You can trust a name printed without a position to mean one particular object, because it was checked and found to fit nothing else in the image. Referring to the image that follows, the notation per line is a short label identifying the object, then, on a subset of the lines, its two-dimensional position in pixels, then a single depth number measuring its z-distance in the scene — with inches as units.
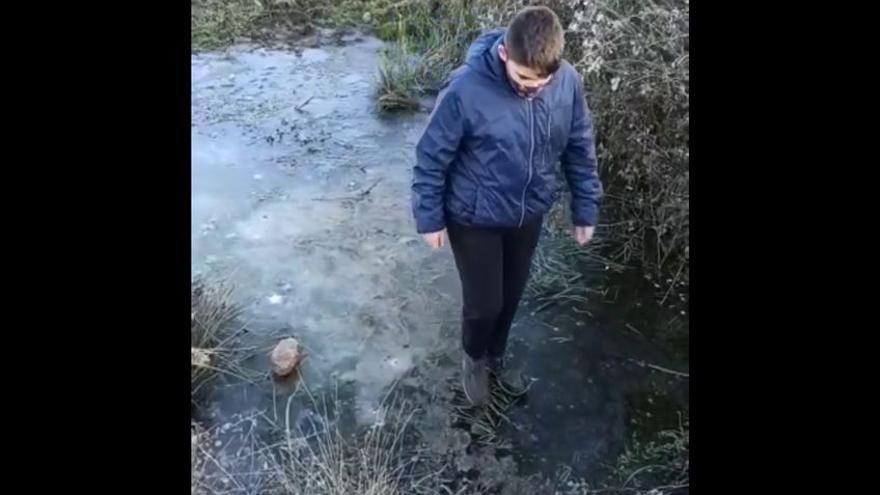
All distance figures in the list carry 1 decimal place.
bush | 166.1
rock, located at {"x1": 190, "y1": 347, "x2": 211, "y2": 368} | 145.9
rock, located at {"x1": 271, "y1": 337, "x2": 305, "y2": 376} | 151.3
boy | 108.3
